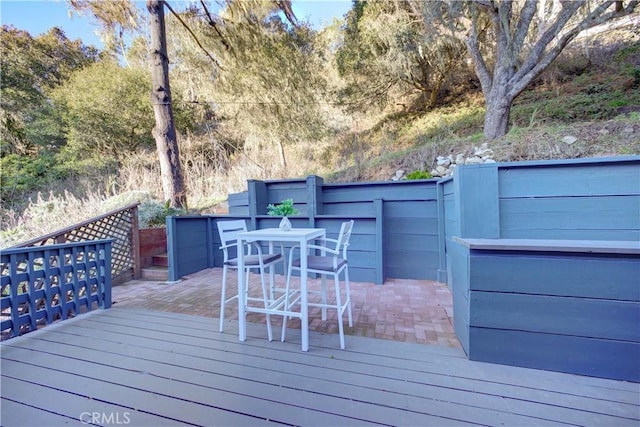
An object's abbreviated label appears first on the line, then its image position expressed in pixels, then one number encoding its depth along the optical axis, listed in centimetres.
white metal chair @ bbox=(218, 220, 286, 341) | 208
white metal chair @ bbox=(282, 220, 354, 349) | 192
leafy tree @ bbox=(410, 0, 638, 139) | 396
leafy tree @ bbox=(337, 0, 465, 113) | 605
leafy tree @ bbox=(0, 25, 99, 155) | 799
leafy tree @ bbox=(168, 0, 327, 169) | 582
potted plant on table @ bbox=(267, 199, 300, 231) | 224
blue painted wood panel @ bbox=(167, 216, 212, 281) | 371
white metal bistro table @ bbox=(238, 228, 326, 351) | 182
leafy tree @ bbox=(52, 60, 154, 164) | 770
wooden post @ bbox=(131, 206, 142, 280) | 393
